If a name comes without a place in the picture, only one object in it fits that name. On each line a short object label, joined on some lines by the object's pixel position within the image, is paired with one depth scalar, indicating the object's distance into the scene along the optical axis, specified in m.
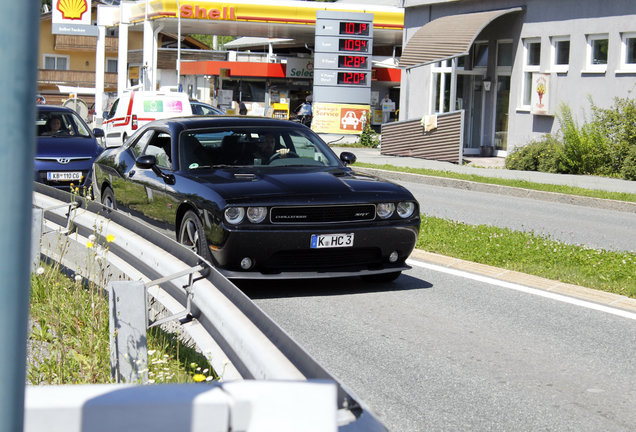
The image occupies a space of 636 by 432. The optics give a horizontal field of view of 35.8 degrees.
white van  27.12
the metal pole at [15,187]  1.85
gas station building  47.22
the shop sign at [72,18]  43.75
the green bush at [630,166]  21.47
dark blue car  15.93
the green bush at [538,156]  23.59
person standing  52.06
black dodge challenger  7.80
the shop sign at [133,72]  75.00
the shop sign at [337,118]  38.41
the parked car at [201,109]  29.31
